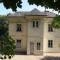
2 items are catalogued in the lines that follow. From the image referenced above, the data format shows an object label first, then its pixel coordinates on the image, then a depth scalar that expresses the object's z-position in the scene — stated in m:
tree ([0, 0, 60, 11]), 5.17
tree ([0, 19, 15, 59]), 7.98
